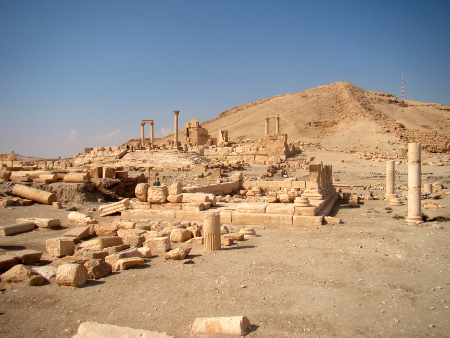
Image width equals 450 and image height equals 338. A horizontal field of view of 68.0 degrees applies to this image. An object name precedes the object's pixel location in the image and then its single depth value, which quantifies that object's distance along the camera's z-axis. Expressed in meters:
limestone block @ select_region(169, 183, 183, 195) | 10.79
